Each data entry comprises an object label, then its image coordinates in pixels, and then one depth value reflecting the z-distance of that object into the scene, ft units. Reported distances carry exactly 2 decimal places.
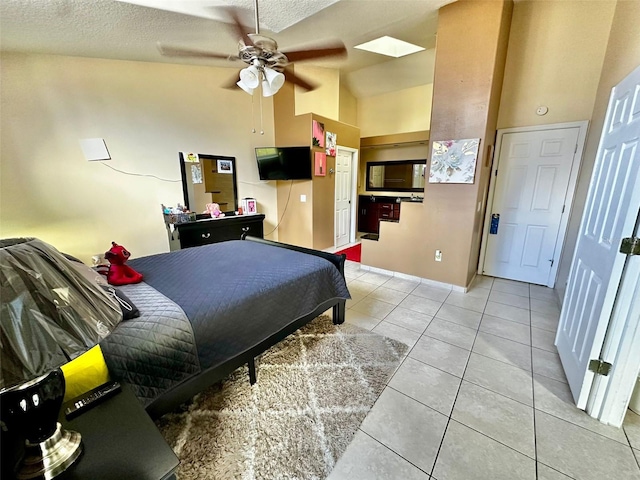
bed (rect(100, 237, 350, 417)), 4.04
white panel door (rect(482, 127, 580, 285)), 10.13
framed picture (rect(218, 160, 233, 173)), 12.98
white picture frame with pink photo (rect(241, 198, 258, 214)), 13.80
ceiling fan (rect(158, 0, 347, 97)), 5.98
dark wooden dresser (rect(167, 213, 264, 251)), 10.91
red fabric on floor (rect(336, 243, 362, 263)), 15.29
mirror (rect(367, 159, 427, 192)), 19.60
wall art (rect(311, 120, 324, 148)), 13.56
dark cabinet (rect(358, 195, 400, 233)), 20.26
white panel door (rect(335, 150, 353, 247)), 16.47
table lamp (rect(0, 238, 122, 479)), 1.73
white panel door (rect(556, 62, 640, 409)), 4.42
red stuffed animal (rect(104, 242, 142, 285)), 5.69
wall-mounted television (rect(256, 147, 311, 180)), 13.69
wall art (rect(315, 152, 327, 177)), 14.08
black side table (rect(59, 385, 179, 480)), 2.34
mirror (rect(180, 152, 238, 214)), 11.87
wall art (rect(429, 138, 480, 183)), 9.43
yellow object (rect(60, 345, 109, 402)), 3.43
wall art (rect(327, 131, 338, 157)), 14.80
